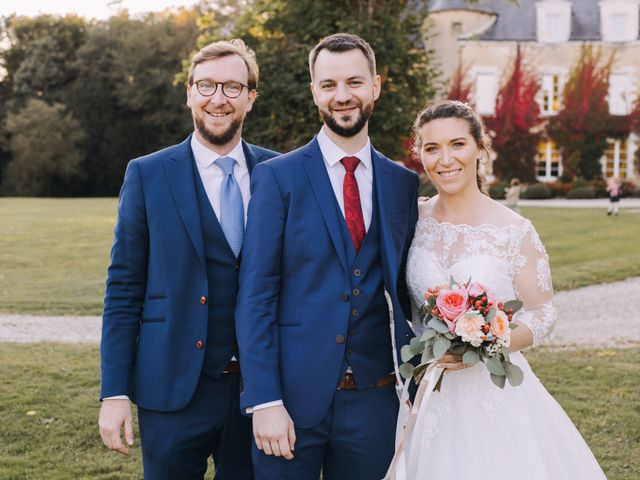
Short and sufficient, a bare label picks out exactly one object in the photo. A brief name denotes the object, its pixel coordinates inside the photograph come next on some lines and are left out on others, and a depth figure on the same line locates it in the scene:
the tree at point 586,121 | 34.62
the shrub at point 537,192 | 33.00
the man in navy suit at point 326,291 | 2.86
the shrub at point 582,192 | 32.53
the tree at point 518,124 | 34.88
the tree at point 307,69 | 13.72
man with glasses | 3.06
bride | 3.14
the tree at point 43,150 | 45.94
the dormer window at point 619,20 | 34.91
